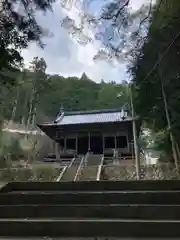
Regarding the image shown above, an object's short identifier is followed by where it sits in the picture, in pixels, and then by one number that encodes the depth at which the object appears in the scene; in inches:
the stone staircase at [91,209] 77.5
